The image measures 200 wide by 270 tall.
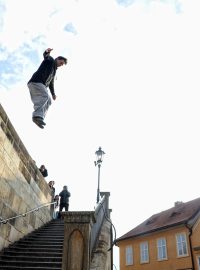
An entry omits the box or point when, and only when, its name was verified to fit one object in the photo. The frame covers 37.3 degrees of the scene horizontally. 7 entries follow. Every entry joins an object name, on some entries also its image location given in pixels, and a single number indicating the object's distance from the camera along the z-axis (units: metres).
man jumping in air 4.80
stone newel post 5.00
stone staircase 6.76
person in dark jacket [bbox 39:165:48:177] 12.95
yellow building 23.61
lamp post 14.58
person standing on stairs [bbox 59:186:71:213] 13.52
